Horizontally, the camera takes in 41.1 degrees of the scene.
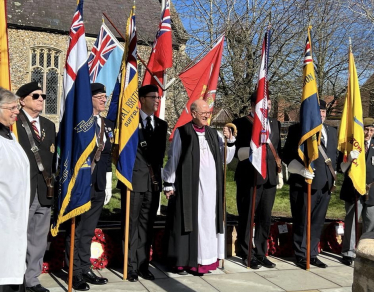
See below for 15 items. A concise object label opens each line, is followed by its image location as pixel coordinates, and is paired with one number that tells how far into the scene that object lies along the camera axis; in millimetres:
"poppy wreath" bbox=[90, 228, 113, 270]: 6219
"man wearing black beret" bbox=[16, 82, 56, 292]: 5035
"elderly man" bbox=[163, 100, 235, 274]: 5988
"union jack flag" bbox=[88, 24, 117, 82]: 8977
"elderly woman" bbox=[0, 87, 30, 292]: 3756
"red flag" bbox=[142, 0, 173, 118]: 7641
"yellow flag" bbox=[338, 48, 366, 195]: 6814
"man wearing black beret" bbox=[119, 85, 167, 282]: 5898
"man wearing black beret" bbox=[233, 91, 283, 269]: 6648
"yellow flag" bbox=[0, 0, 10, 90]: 5121
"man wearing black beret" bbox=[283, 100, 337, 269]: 6723
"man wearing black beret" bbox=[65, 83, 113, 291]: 5586
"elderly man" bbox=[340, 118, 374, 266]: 6953
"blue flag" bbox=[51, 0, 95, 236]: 5160
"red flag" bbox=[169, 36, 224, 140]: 7523
